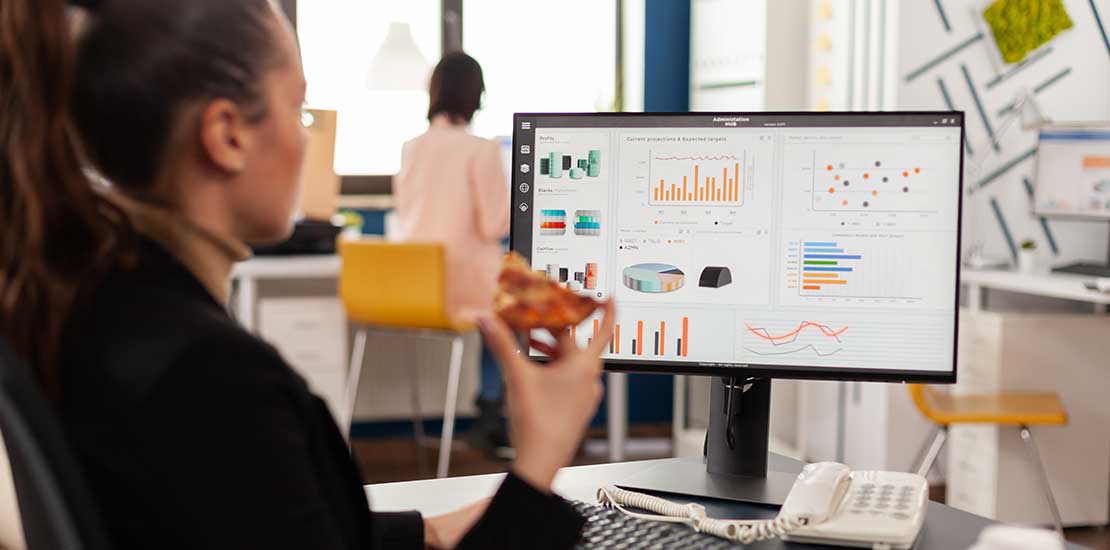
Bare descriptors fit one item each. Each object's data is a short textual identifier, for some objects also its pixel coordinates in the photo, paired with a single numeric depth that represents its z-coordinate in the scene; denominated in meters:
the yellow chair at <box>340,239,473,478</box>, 3.83
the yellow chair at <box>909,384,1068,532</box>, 3.26
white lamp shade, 4.78
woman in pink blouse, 4.06
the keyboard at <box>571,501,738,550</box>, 1.21
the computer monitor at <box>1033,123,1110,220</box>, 3.77
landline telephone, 1.20
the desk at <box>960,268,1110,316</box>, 3.24
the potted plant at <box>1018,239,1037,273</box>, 3.81
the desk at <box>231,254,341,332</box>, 3.94
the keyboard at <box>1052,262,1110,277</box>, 3.55
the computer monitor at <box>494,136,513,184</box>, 4.62
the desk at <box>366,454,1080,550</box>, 1.25
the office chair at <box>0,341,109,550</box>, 0.73
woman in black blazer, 0.79
